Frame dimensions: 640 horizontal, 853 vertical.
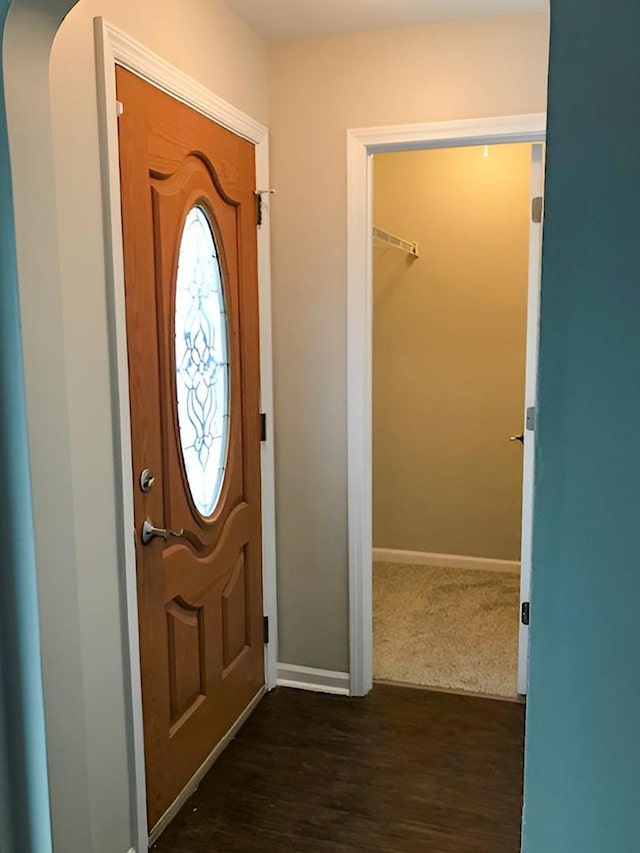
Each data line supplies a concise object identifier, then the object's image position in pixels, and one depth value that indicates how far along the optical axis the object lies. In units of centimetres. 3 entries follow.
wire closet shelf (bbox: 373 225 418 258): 372
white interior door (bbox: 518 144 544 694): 273
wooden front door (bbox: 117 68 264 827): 202
